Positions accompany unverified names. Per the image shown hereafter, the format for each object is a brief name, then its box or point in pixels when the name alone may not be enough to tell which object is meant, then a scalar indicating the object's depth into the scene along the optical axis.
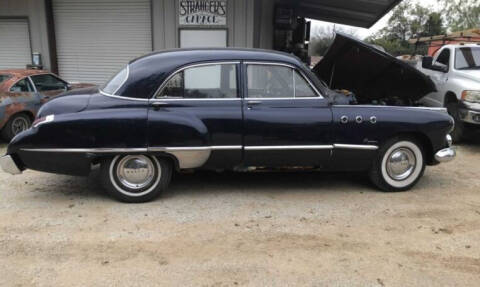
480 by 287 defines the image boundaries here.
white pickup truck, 7.73
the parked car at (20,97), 7.66
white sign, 11.77
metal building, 11.82
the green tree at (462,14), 50.22
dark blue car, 4.59
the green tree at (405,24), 54.81
